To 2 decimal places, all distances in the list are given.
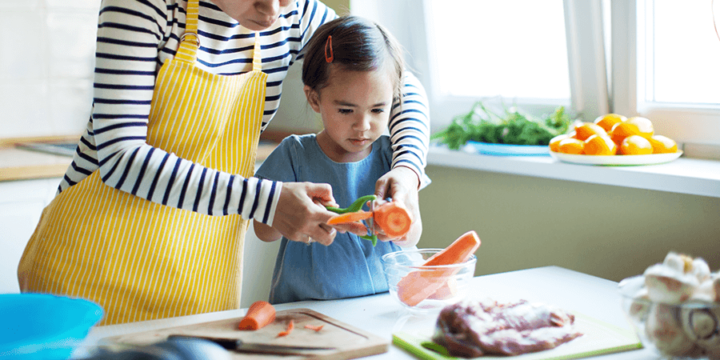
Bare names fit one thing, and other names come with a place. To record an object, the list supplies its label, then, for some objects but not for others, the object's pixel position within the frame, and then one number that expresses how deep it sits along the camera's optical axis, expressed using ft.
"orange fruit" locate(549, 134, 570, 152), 5.04
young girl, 3.86
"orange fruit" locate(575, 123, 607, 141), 4.82
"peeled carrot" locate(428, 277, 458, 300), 3.45
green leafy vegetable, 5.62
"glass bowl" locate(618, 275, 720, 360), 2.48
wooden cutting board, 2.79
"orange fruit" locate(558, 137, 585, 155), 4.83
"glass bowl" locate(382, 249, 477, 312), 3.37
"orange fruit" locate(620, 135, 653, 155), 4.57
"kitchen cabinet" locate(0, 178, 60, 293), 5.77
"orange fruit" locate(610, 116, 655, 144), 4.73
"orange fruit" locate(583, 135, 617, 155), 4.65
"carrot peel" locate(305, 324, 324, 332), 3.08
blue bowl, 2.72
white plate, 4.56
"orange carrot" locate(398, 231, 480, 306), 3.37
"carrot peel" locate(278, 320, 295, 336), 3.00
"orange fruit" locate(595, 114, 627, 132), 4.94
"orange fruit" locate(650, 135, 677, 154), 4.69
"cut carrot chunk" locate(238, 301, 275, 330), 3.07
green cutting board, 2.76
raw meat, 2.76
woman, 3.29
